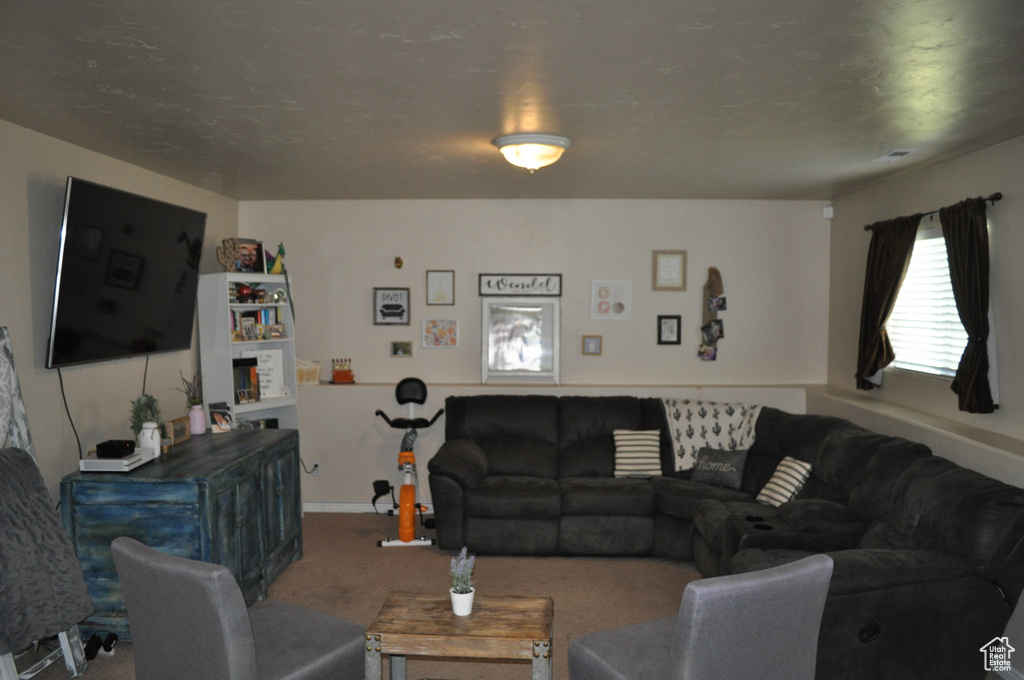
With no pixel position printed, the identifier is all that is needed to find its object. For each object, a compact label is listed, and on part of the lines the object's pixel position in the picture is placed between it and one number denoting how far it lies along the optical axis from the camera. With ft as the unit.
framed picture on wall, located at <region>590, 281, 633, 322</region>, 20.51
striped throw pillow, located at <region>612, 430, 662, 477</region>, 17.94
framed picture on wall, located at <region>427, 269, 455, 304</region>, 20.54
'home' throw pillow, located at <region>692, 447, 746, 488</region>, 17.04
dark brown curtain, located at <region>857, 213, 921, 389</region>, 15.78
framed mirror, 20.53
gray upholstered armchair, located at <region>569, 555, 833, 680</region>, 7.28
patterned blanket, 17.90
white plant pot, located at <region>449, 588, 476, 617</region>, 9.53
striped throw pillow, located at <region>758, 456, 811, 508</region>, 15.02
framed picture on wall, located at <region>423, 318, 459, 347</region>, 20.63
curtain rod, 12.89
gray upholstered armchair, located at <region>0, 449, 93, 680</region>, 9.84
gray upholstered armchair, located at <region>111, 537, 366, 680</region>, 7.64
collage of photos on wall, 20.33
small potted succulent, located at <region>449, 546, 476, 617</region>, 9.53
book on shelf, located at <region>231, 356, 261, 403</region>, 17.24
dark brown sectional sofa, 10.03
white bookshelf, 17.07
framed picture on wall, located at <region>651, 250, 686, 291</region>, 20.39
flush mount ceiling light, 12.37
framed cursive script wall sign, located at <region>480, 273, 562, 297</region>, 20.51
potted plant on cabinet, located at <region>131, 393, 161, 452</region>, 13.12
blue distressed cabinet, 11.82
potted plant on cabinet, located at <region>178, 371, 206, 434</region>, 15.49
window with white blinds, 14.66
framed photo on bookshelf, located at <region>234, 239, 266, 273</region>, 17.43
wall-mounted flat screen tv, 11.97
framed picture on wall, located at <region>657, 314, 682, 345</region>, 20.53
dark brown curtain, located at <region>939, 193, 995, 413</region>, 13.08
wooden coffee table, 8.90
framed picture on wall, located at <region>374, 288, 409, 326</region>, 20.54
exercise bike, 17.21
